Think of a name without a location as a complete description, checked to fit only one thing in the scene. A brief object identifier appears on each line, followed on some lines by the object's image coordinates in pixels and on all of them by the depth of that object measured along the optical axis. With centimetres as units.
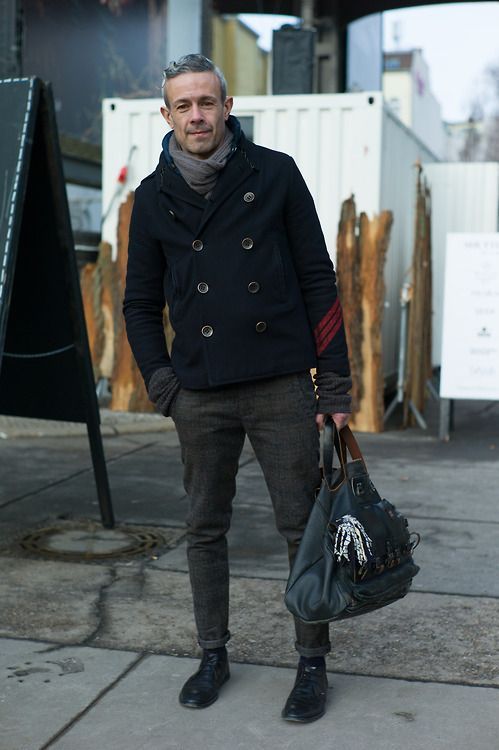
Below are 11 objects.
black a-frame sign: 469
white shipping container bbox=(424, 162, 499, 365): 1276
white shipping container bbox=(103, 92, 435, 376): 901
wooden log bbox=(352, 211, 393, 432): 878
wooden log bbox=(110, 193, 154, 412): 937
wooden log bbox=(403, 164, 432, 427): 912
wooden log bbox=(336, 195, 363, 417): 884
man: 321
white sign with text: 845
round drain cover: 508
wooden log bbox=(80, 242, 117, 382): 947
